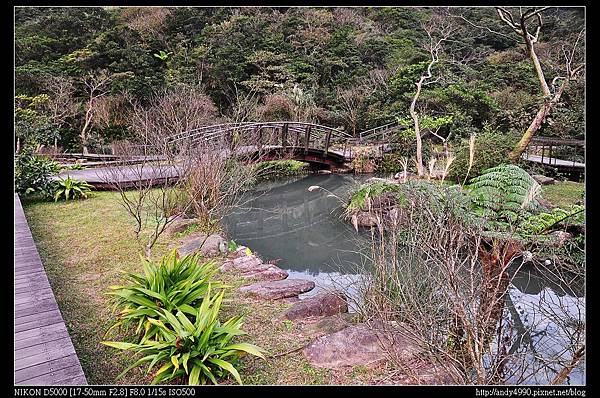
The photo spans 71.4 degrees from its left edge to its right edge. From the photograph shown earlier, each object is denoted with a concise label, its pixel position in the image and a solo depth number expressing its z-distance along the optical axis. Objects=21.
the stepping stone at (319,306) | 3.39
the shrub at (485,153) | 9.11
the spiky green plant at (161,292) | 2.80
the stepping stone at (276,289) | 3.84
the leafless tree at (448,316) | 2.25
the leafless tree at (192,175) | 5.95
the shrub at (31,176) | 7.32
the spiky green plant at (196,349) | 2.34
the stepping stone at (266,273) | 4.39
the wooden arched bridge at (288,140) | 7.46
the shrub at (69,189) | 7.55
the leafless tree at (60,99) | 12.45
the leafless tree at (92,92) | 12.97
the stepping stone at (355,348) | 2.70
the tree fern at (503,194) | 4.30
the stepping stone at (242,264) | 4.55
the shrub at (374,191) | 6.21
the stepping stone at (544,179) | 9.04
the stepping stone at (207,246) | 4.94
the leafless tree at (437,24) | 14.69
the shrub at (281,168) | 11.38
